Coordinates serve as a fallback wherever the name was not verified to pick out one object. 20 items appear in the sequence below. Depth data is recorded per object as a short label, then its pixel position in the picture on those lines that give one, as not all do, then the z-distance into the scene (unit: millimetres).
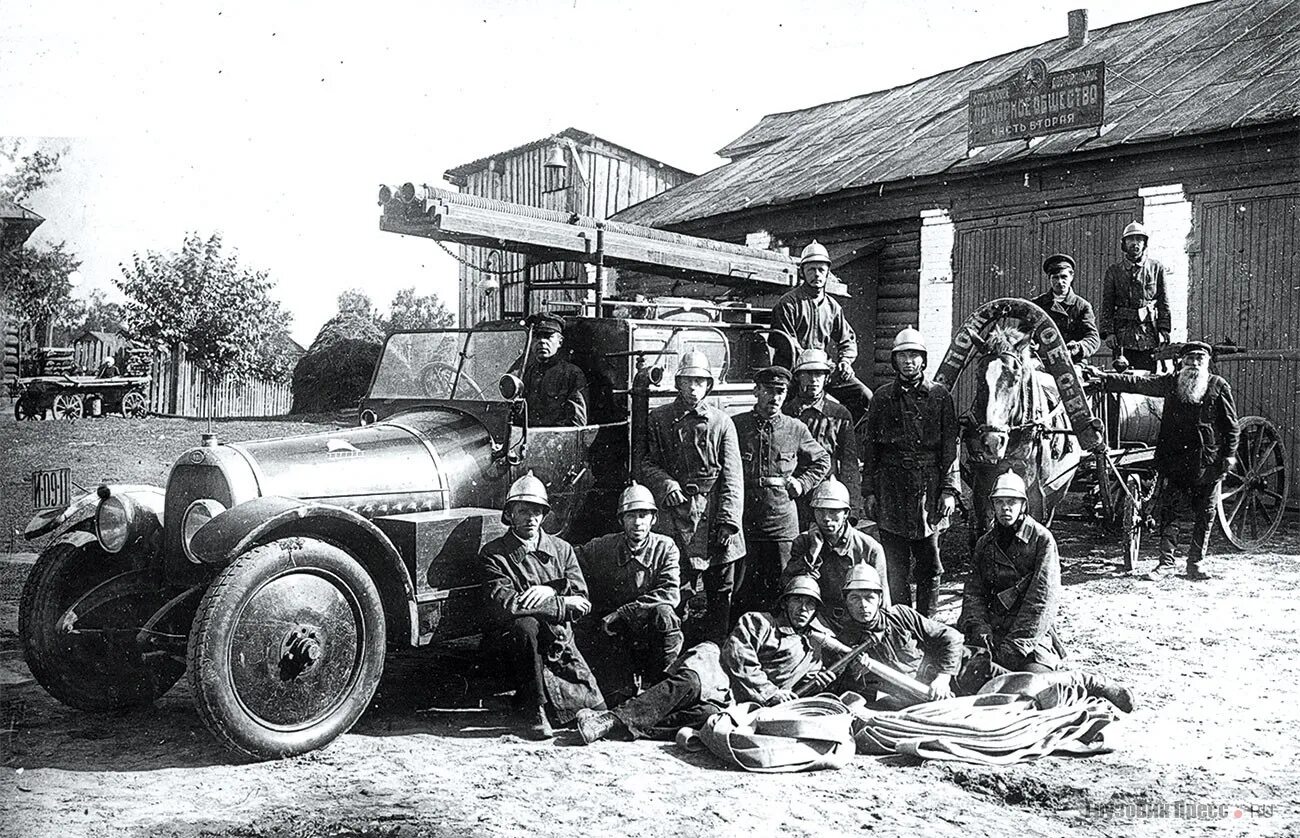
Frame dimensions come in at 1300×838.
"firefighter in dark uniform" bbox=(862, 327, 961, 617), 7160
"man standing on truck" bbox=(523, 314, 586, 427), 6758
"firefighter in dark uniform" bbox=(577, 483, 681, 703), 5852
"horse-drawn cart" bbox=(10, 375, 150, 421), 20797
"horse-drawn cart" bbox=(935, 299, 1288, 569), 7906
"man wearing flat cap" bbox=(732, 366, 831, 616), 6879
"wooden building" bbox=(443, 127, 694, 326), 23094
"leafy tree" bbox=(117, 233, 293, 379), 23641
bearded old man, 9328
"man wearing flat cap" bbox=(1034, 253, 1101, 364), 9062
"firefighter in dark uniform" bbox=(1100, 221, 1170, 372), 9969
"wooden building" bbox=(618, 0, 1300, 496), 11273
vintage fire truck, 4965
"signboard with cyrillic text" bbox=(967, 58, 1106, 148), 13008
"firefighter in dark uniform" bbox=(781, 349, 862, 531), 7172
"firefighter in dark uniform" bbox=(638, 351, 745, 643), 6523
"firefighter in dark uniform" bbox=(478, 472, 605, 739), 5527
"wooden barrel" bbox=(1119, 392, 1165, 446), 10094
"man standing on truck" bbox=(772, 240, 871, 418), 8367
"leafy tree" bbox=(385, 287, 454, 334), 74000
